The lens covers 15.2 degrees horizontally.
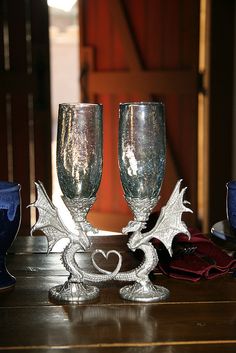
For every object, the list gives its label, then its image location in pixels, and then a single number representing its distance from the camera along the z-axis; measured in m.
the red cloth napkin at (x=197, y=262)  1.22
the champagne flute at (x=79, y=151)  1.10
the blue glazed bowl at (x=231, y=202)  1.26
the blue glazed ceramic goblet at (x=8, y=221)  1.17
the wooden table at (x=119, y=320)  0.98
